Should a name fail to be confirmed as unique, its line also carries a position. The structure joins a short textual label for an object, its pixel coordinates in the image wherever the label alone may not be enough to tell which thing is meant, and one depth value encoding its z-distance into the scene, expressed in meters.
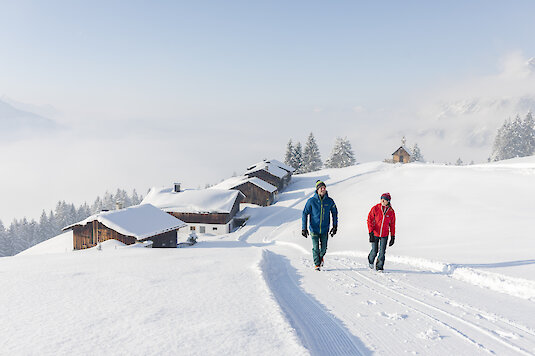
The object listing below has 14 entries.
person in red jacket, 7.16
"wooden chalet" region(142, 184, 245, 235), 46.06
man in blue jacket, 7.12
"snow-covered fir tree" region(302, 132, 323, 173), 84.88
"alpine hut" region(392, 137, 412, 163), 78.00
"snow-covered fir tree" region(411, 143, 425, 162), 93.31
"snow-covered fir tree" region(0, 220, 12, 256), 64.44
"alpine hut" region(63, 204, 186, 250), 26.77
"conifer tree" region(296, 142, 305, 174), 83.06
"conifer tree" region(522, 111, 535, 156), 71.00
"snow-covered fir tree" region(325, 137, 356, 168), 85.19
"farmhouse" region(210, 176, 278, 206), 56.50
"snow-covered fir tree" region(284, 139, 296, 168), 83.12
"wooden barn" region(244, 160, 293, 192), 64.50
